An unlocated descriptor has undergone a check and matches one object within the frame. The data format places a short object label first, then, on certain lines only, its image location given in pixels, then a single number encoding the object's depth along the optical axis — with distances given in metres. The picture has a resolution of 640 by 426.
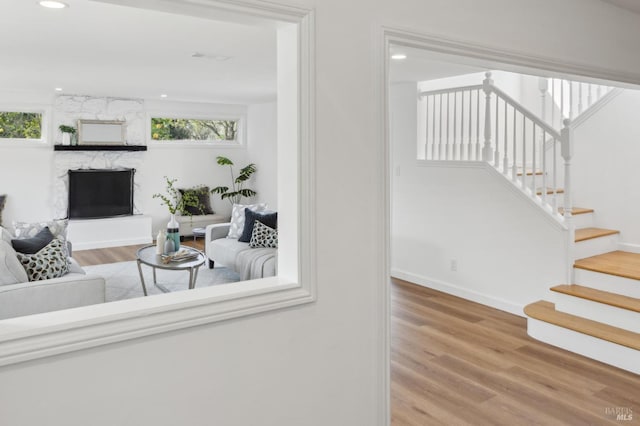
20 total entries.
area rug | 5.38
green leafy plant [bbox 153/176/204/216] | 8.54
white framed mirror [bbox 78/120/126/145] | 7.71
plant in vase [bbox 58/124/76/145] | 7.51
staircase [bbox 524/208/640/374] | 3.40
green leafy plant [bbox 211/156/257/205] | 9.03
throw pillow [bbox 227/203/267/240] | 5.91
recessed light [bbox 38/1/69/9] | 2.78
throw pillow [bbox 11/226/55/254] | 3.81
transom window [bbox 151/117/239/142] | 8.65
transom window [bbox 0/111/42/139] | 7.25
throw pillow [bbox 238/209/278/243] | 5.52
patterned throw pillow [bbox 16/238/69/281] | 3.44
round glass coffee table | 4.62
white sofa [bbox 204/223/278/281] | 4.76
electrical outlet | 5.08
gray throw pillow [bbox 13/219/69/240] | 4.51
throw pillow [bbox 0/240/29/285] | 3.10
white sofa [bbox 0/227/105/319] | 3.01
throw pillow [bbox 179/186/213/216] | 8.66
